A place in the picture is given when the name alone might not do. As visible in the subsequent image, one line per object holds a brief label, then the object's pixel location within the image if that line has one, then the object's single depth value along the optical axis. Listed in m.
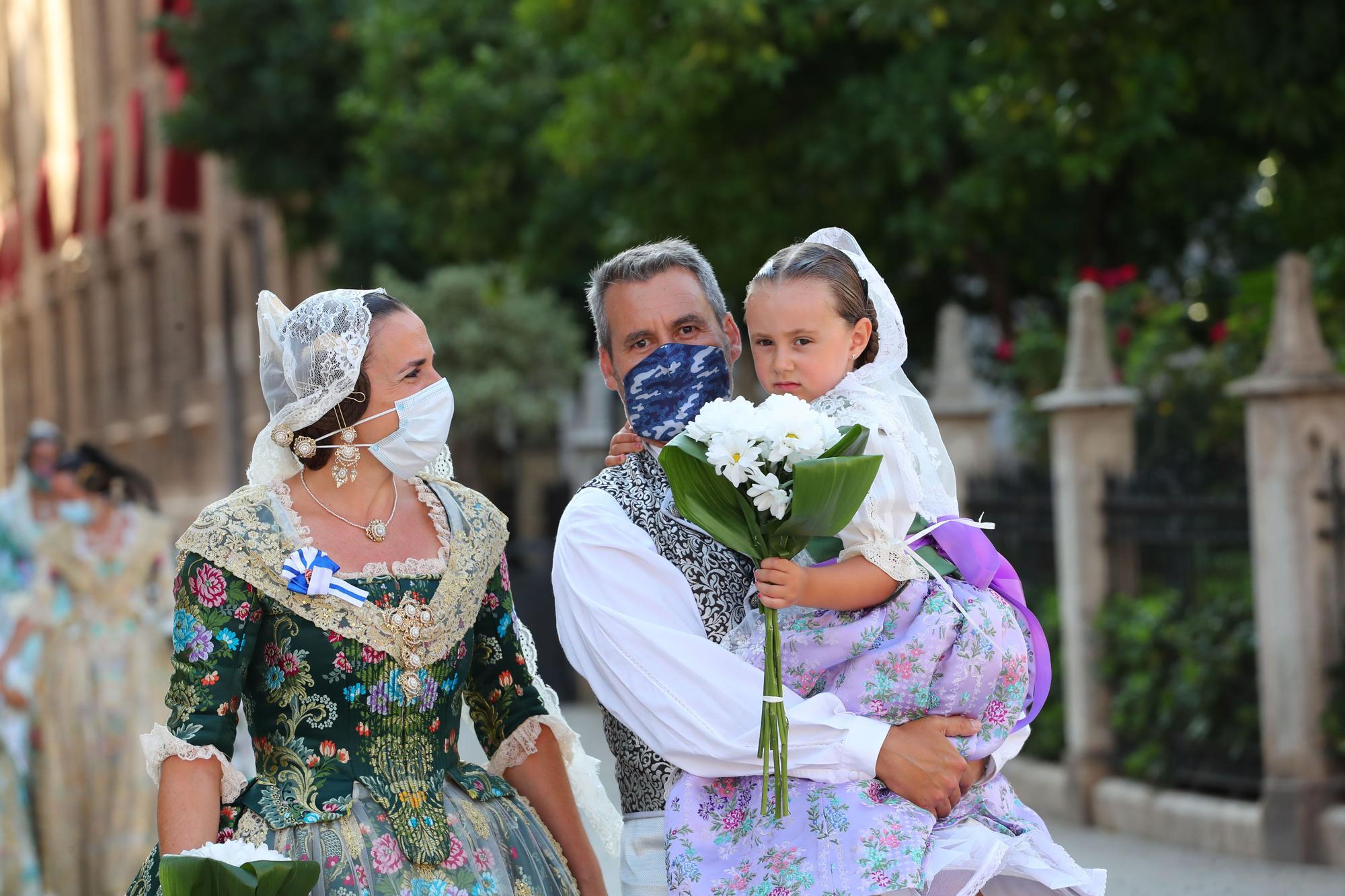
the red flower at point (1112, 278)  27.30
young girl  6.29
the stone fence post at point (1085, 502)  20.02
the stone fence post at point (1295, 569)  16.67
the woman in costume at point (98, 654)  18.12
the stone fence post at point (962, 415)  23.30
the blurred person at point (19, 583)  17.84
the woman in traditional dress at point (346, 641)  6.61
